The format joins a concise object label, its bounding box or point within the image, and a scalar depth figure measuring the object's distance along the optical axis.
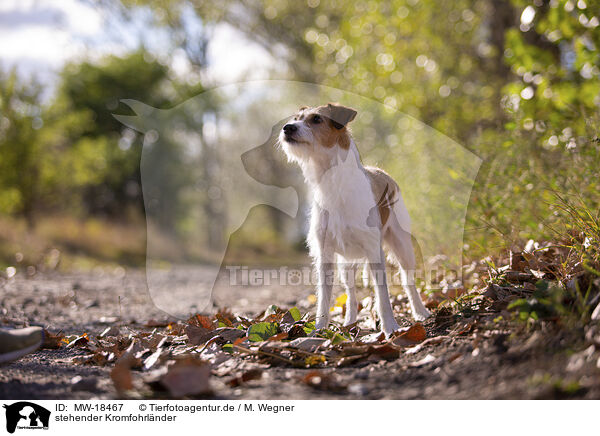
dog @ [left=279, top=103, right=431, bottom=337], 3.82
